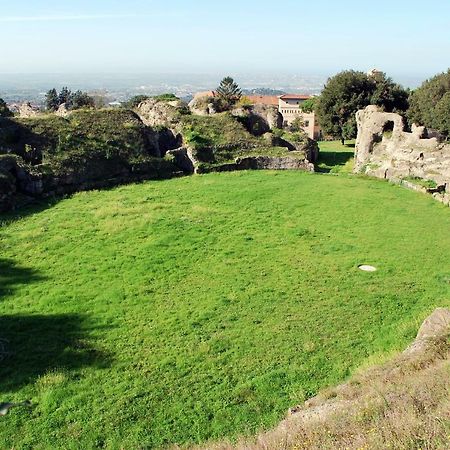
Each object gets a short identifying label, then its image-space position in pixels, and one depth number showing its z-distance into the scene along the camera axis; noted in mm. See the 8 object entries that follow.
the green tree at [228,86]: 92875
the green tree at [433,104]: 45106
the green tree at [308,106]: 80612
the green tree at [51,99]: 87350
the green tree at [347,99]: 46250
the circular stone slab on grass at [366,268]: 16688
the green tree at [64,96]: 90125
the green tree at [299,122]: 63803
